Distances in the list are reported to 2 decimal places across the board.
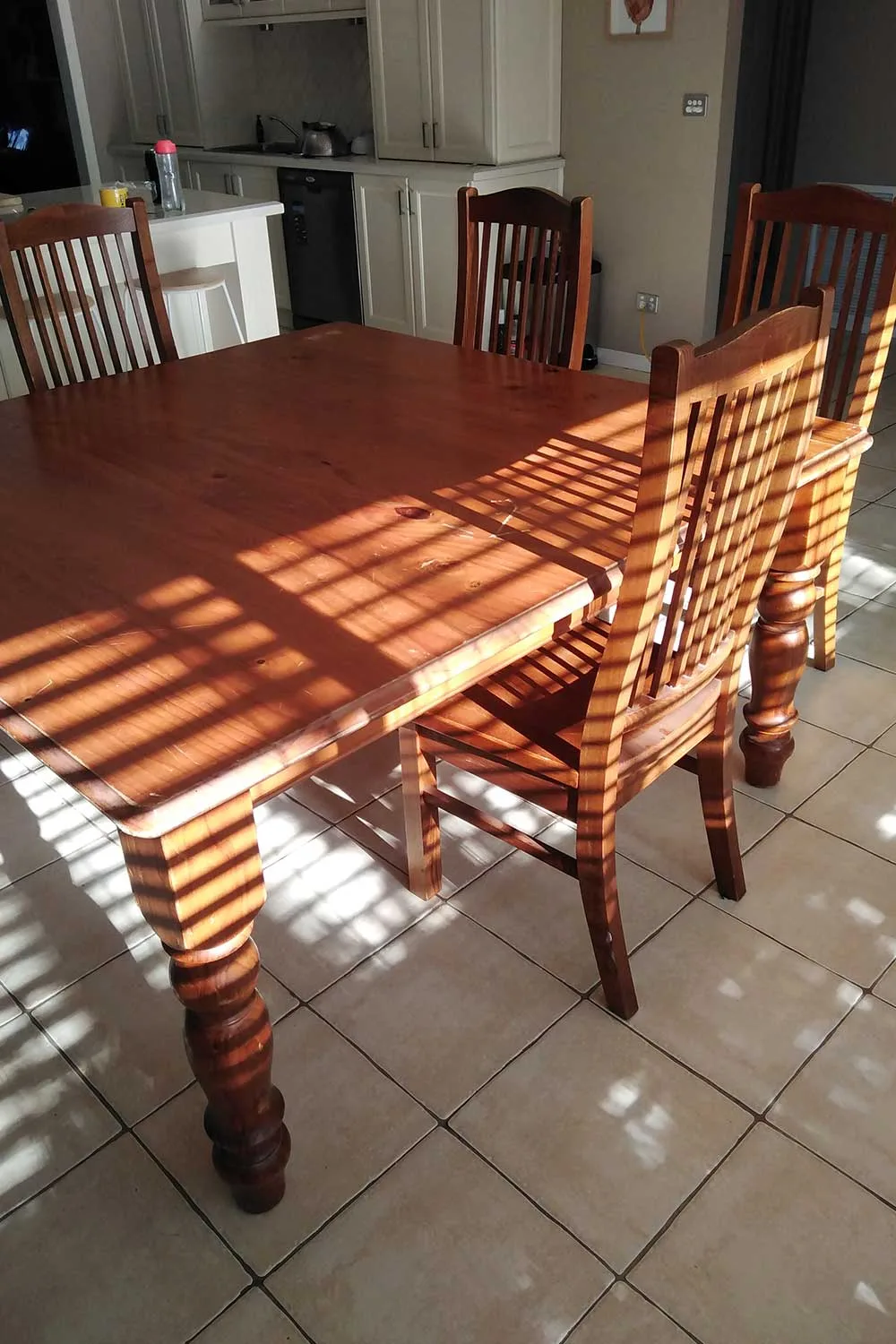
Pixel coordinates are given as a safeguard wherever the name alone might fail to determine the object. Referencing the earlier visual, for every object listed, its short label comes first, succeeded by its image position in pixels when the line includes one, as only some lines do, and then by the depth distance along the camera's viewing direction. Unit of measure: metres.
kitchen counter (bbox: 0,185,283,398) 3.43
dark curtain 5.43
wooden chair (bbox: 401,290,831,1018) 1.19
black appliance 5.06
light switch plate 4.14
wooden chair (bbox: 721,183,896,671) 2.02
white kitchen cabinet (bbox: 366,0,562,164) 4.32
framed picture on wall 4.12
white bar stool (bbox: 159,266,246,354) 3.26
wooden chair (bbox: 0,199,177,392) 2.19
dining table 1.08
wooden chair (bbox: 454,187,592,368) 2.23
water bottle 3.50
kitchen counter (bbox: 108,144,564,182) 4.51
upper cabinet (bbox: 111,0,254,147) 5.65
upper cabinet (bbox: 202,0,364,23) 4.82
